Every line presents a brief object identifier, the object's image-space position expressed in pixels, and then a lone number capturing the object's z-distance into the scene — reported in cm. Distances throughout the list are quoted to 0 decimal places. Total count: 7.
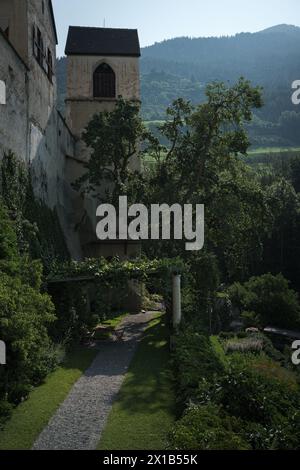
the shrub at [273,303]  3959
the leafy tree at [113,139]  2886
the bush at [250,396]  1140
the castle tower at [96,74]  3750
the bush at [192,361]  1349
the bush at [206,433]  962
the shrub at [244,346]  2641
